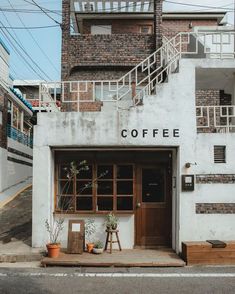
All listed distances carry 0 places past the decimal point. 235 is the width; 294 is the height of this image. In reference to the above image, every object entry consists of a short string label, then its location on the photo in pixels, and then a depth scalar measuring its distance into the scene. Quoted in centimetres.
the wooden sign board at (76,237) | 1034
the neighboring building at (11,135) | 1914
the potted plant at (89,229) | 1113
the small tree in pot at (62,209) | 1085
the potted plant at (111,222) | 1070
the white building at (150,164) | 1077
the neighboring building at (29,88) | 3190
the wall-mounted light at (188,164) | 1067
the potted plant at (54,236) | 997
